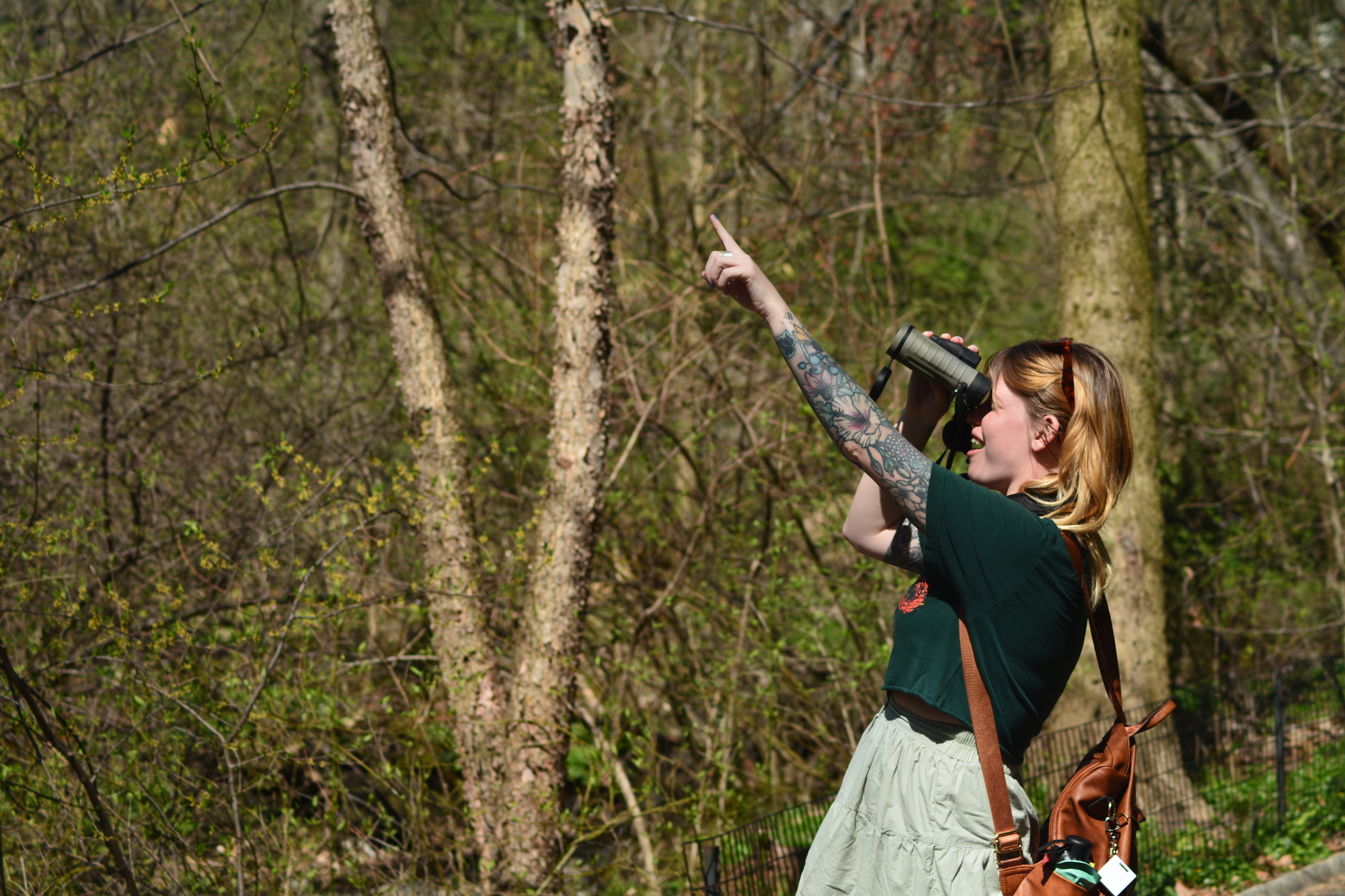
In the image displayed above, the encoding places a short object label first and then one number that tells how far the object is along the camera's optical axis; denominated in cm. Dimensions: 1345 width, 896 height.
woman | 328
